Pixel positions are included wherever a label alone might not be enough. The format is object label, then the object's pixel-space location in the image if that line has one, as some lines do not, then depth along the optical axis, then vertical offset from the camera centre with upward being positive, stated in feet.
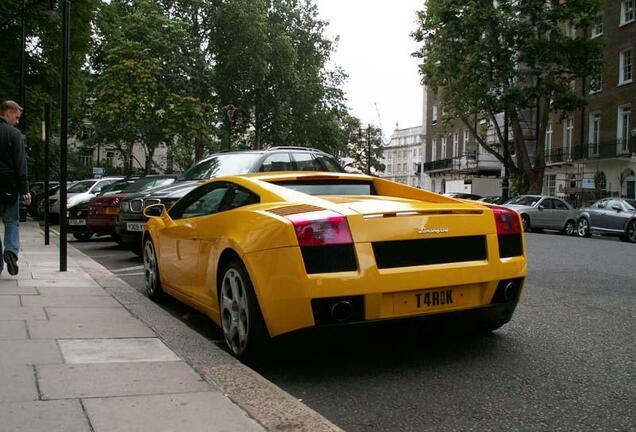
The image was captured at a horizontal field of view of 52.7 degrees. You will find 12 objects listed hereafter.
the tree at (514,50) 98.48 +22.84
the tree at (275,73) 139.03 +27.51
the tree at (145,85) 94.58 +16.22
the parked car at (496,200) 105.02 -0.90
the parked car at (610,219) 70.03 -2.65
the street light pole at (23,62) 60.29 +12.15
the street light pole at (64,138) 26.84 +2.17
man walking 23.15 +0.49
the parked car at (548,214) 83.51 -2.50
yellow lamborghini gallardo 13.04 -1.45
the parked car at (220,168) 31.58 +1.19
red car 43.04 -1.27
